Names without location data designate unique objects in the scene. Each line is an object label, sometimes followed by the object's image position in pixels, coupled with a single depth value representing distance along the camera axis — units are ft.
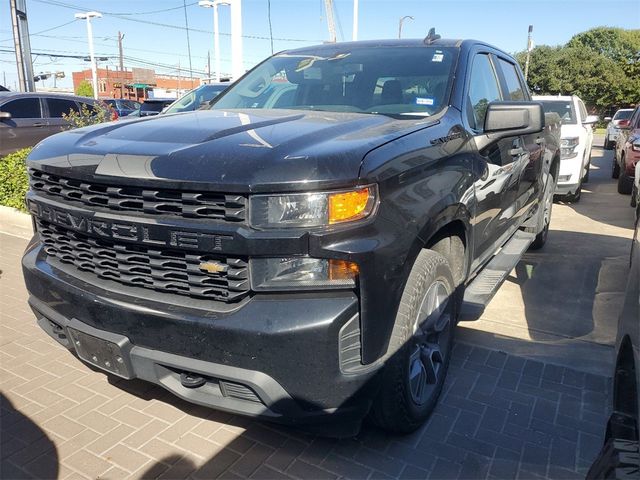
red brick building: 175.73
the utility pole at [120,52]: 187.99
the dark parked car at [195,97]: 30.83
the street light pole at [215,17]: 89.20
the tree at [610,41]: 213.87
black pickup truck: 6.86
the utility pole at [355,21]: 80.28
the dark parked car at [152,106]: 40.32
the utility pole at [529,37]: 114.03
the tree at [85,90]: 187.52
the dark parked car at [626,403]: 5.80
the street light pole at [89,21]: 117.29
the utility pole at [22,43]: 45.98
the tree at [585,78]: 154.92
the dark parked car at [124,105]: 69.82
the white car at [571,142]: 30.04
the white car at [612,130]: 66.23
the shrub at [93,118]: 26.45
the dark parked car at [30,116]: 35.35
